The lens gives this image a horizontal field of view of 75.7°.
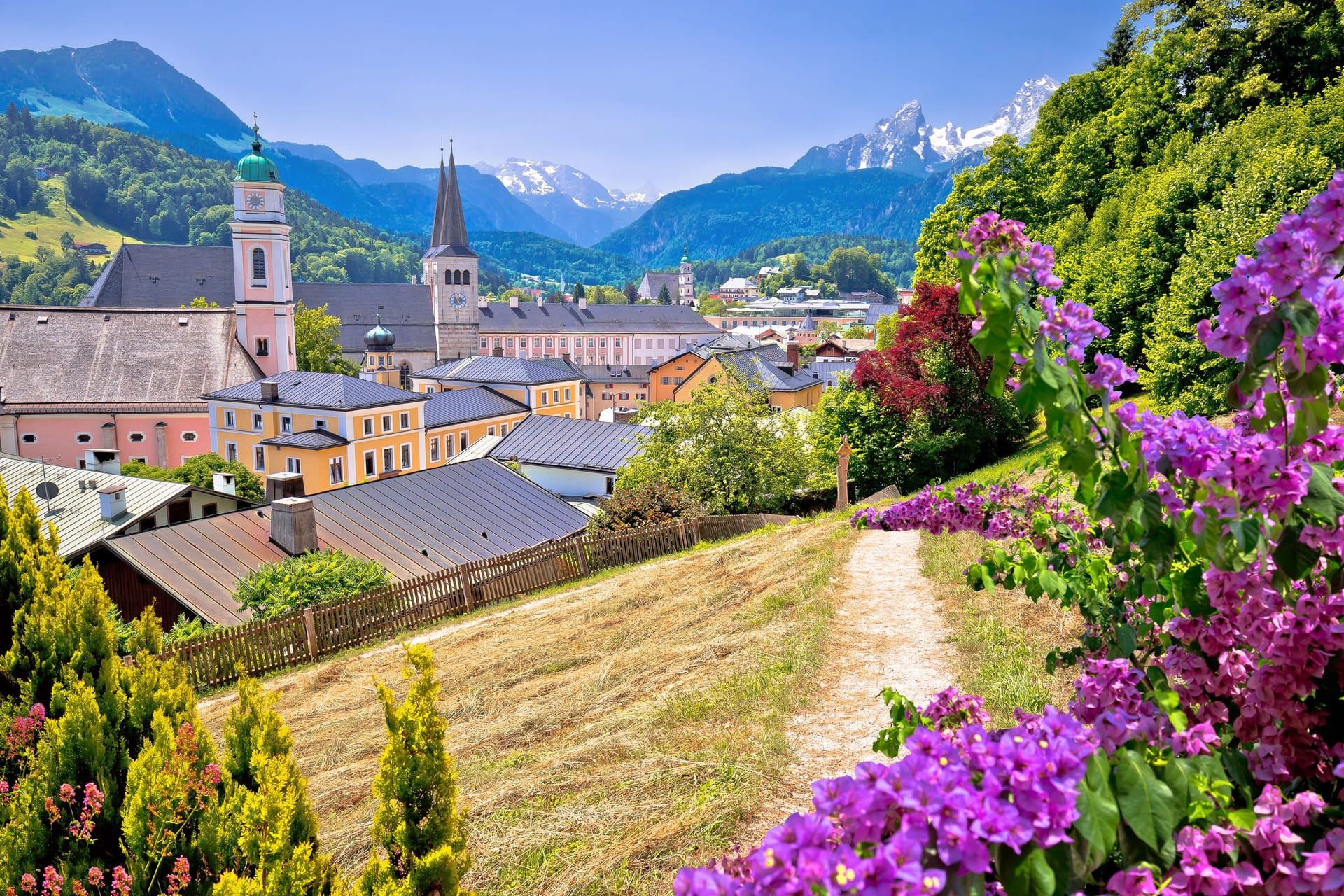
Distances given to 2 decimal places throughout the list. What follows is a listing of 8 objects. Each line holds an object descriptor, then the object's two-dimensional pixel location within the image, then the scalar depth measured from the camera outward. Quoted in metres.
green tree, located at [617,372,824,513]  28.80
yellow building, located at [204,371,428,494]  46.12
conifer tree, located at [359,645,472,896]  4.54
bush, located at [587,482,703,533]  24.78
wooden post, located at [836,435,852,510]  22.06
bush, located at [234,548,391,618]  17.73
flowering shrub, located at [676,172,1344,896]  1.78
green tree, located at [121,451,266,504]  39.97
